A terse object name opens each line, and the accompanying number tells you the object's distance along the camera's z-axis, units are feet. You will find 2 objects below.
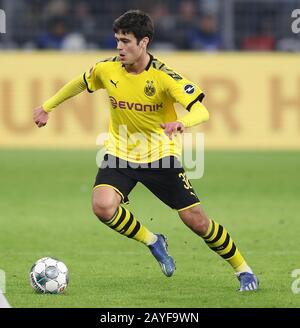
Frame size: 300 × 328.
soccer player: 56.70
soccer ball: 54.95
